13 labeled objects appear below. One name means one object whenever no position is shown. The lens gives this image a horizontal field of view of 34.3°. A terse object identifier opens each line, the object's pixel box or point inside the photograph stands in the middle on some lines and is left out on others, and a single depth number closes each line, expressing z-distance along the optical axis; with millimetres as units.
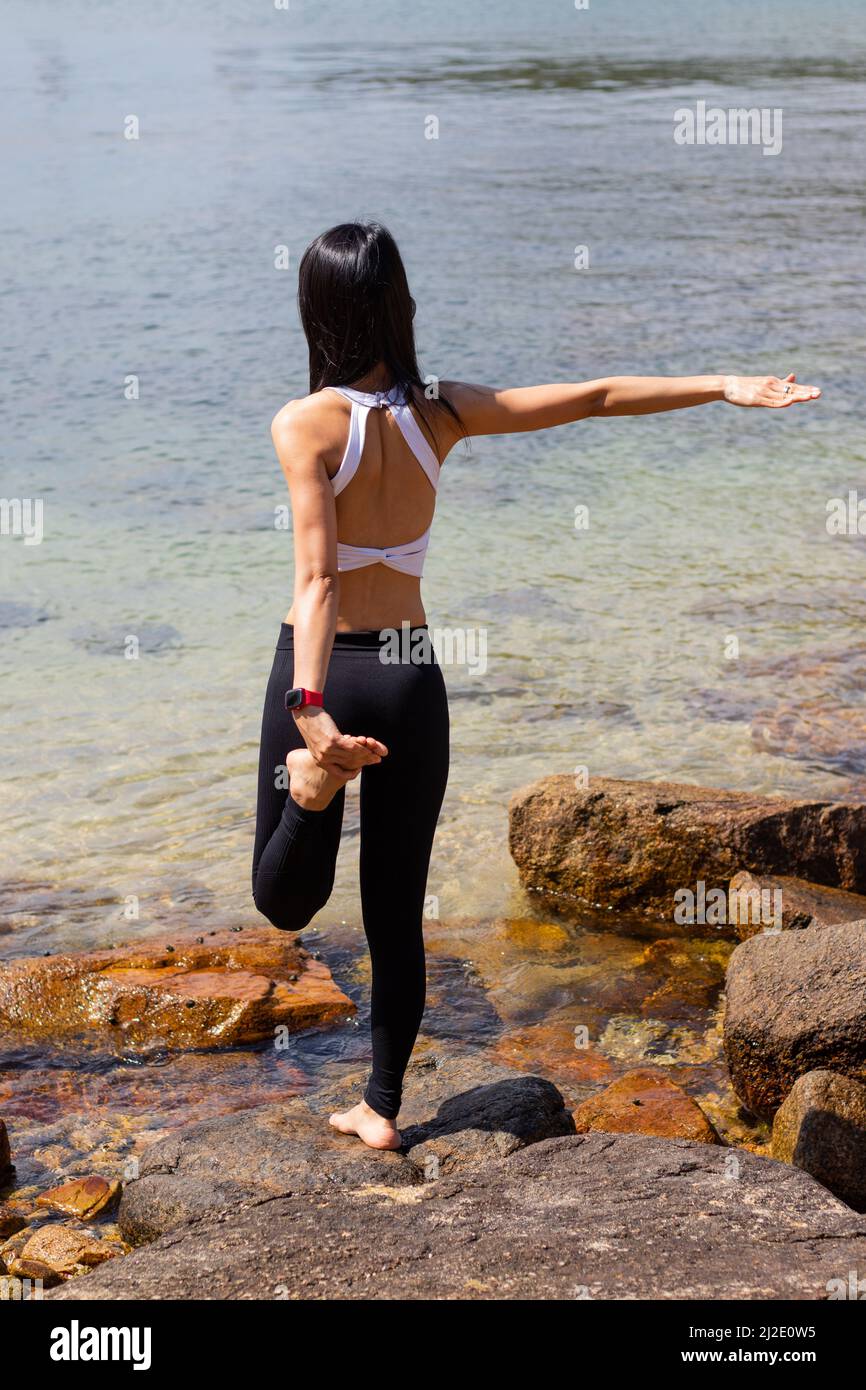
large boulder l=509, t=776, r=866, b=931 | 5746
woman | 3240
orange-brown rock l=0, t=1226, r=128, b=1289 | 3504
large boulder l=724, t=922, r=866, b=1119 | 4273
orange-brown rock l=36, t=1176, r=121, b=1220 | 3900
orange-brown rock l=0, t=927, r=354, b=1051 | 4957
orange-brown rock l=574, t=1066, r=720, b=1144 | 4133
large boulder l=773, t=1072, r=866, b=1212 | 3865
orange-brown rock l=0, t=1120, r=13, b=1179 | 4055
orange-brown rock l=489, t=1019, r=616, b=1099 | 4750
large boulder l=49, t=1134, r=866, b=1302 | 2742
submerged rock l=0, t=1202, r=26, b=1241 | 3756
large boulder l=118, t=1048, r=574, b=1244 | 3559
